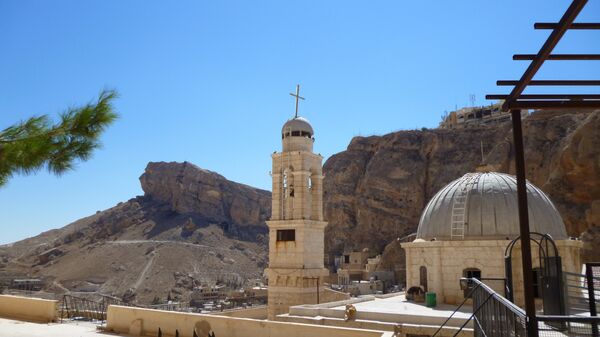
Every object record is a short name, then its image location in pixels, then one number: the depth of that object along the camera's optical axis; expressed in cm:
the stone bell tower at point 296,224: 2417
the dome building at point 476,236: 1842
